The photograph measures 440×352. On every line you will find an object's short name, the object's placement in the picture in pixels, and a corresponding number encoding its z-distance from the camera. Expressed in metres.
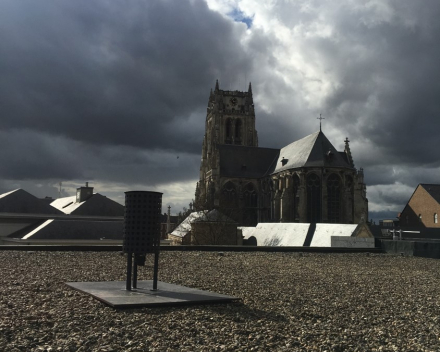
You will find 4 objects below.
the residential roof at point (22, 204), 43.50
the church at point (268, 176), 53.97
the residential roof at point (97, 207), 47.44
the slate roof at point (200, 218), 42.31
